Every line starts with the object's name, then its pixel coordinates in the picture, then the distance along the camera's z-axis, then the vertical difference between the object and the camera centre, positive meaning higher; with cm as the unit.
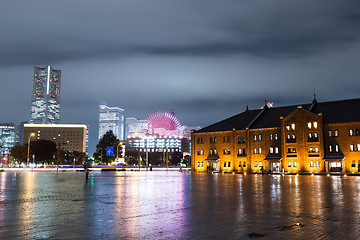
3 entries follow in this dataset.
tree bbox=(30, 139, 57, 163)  10340 +299
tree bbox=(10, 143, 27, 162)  10173 +221
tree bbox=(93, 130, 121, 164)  11544 +499
